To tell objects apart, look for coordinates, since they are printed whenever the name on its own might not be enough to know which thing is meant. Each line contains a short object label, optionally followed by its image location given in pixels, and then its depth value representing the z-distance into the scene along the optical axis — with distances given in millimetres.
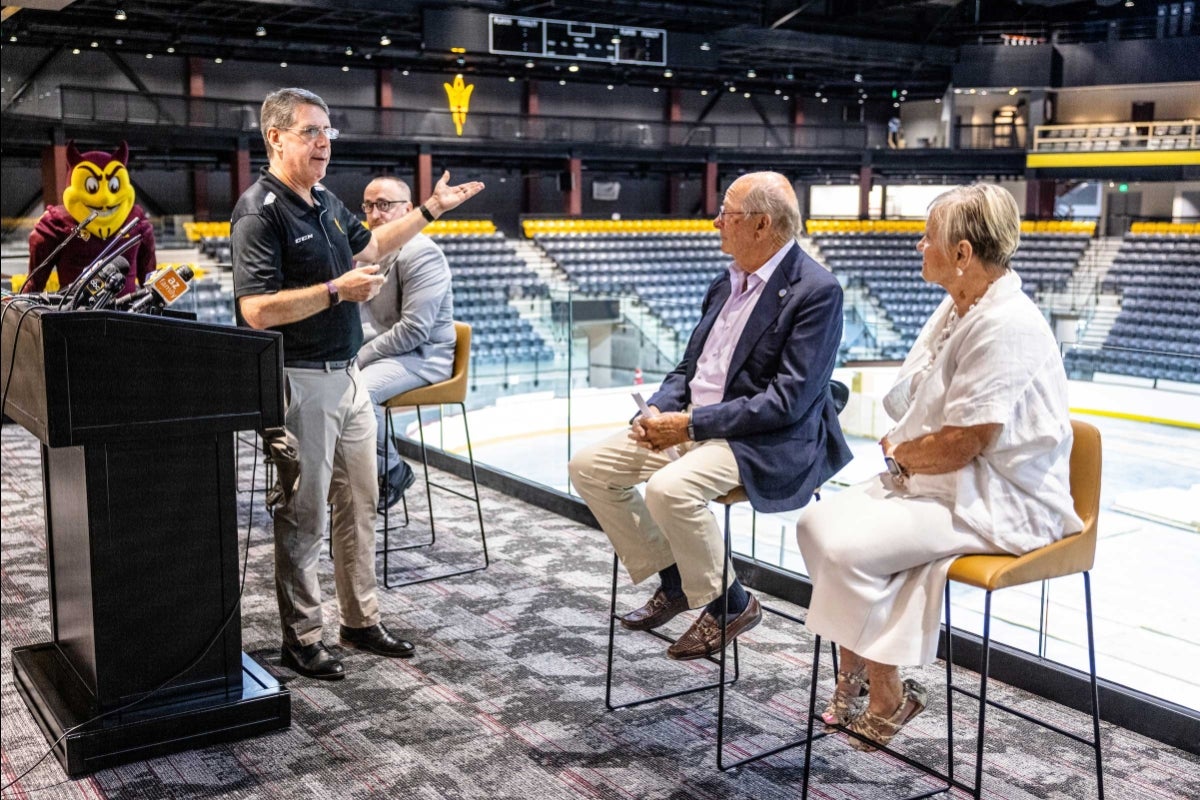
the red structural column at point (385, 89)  20031
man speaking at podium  2734
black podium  2318
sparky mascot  4949
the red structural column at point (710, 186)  20683
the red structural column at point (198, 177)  18438
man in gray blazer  3887
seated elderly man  2506
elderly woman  2051
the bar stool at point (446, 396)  3857
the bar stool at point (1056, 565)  2049
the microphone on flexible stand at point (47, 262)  2520
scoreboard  15906
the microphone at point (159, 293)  2379
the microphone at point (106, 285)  2457
